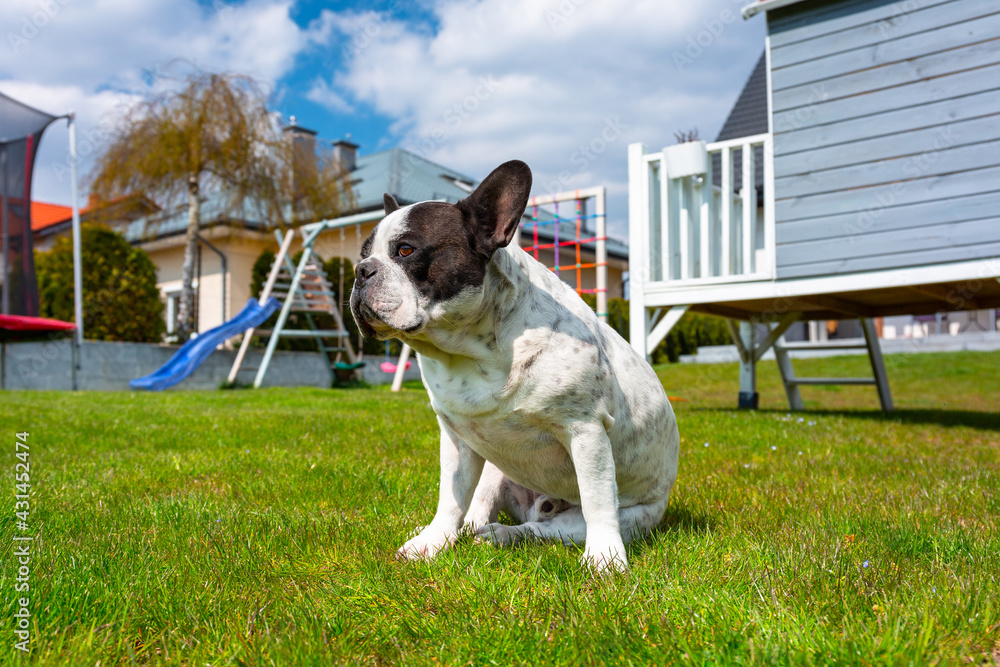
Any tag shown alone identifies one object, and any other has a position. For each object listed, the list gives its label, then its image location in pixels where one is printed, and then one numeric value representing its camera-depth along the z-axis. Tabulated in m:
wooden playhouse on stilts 5.64
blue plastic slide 11.62
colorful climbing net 9.91
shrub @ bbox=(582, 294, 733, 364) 19.47
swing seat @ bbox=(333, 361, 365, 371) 12.95
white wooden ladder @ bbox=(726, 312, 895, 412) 8.13
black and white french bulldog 2.04
